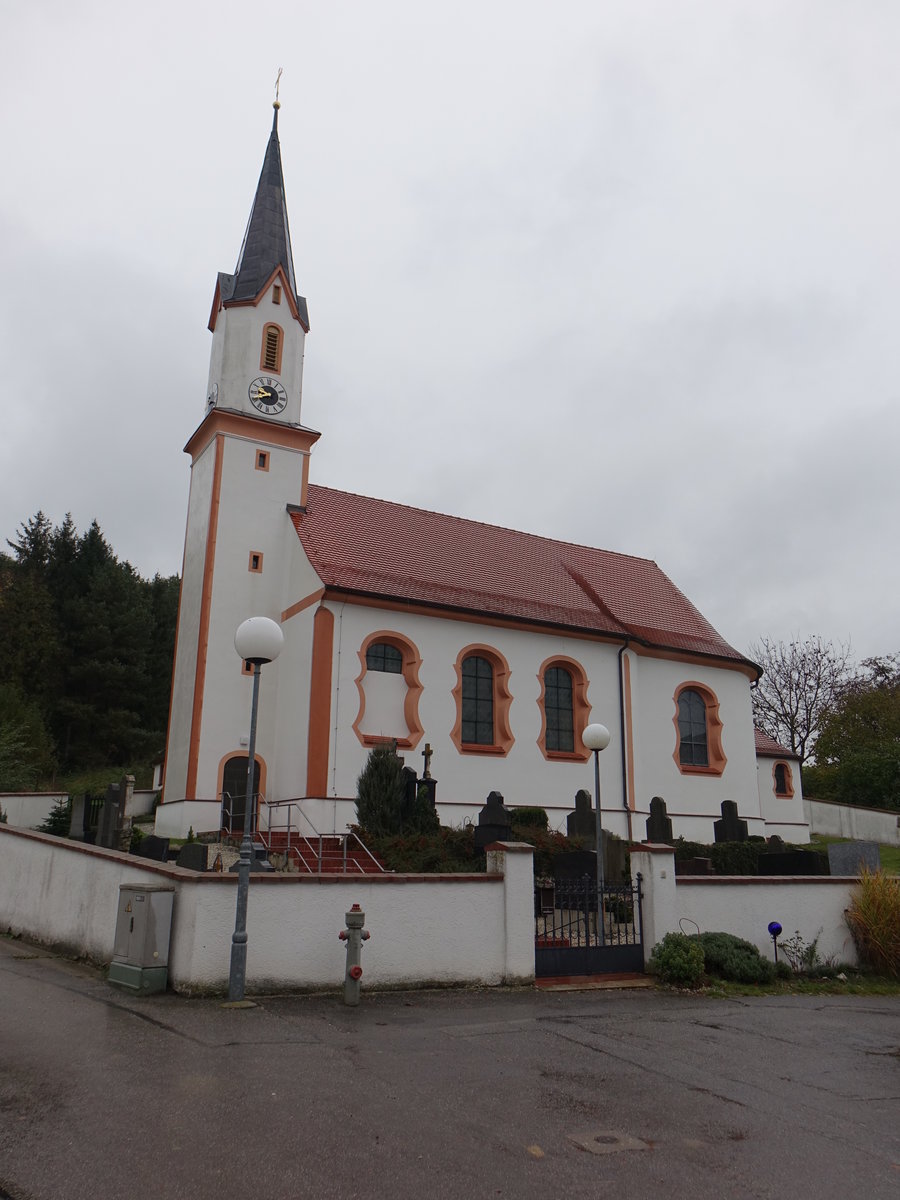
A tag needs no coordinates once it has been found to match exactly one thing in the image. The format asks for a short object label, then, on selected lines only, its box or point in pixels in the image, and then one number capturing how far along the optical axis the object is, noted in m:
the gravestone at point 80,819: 20.36
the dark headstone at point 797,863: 16.06
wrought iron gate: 11.33
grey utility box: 9.16
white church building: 21.72
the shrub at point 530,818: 21.20
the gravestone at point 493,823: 15.58
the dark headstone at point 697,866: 14.80
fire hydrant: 9.14
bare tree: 49.41
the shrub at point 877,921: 13.40
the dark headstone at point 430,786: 18.80
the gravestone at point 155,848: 16.22
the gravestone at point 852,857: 14.68
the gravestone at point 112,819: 17.52
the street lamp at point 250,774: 8.90
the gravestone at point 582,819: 20.03
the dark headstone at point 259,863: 11.66
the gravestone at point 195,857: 13.67
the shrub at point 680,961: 11.27
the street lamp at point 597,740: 13.28
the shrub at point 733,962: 11.83
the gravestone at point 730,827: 22.09
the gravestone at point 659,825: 19.72
